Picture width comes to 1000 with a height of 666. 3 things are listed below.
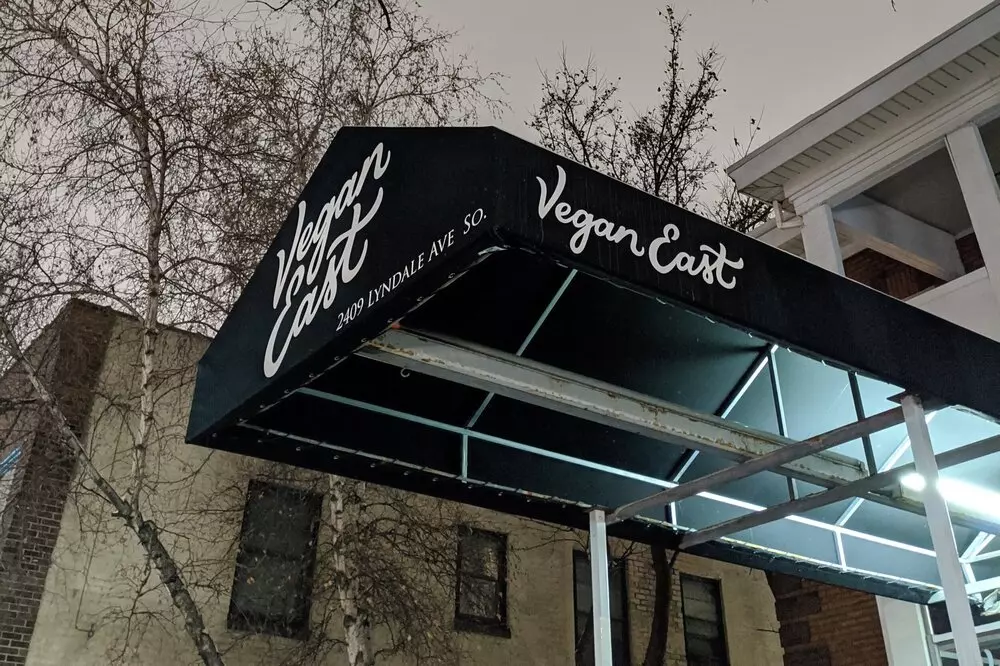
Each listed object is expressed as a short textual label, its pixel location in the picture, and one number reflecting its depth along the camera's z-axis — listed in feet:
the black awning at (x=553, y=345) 9.84
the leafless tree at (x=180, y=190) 26.55
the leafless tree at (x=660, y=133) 44.16
